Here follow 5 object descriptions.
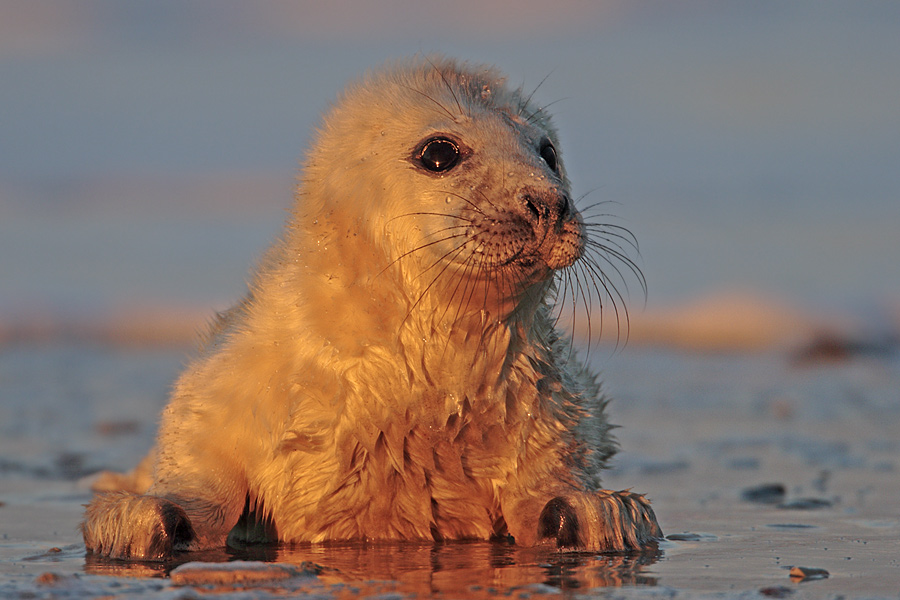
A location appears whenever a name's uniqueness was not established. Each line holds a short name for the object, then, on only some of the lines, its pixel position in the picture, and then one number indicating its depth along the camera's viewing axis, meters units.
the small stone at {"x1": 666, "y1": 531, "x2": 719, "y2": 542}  8.37
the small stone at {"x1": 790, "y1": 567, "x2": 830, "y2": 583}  6.87
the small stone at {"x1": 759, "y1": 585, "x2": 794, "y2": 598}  6.42
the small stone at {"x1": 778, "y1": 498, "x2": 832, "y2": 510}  9.80
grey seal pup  7.78
